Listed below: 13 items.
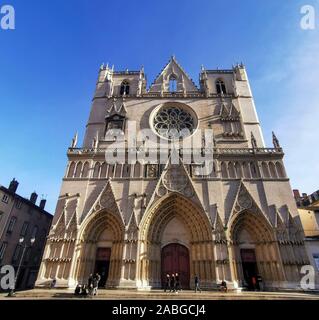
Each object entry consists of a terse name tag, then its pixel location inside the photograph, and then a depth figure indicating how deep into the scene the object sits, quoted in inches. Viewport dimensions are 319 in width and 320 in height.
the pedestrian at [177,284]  584.5
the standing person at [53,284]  599.5
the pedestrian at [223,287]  566.6
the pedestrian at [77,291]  493.5
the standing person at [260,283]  610.2
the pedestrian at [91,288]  476.6
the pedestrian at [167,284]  625.6
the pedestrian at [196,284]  560.1
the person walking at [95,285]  482.5
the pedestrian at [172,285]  566.1
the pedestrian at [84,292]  476.7
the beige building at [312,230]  632.4
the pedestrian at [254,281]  623.9
